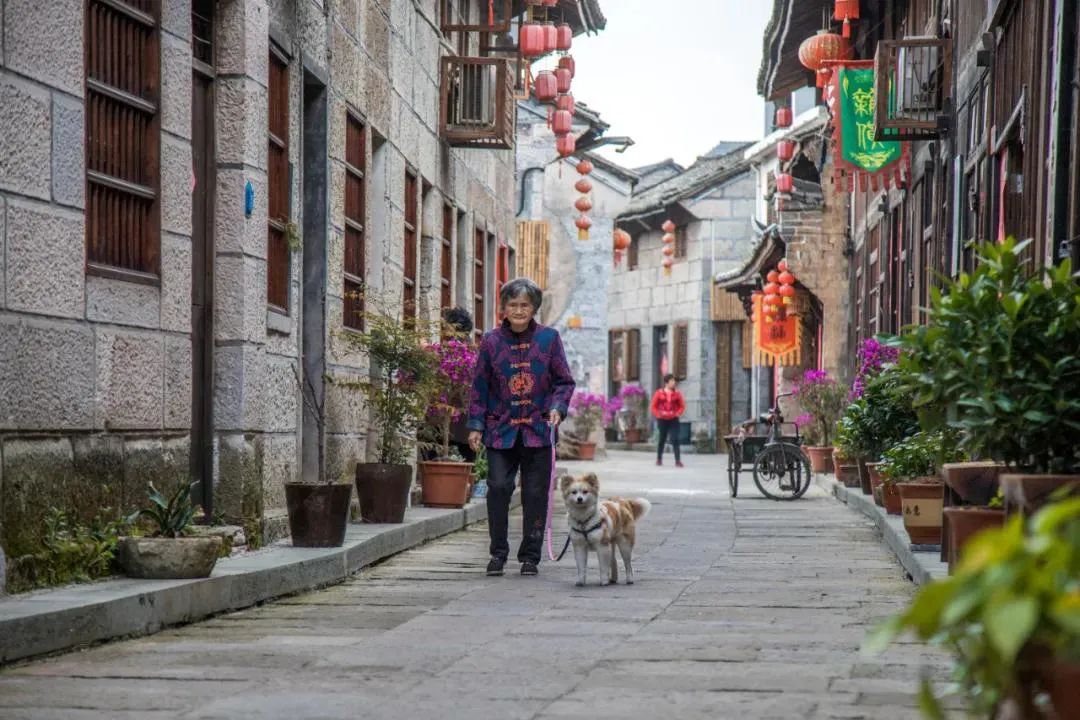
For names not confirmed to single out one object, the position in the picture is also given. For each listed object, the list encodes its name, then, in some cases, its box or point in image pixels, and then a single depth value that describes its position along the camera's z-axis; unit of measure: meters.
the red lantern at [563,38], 20.89
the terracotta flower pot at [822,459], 23.84
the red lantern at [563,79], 23.08
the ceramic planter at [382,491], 12.12
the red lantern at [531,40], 20.08
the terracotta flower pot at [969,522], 7.28
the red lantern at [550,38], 20.56
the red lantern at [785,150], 29.84
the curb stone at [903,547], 9.04
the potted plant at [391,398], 12.17
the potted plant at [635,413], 46.22
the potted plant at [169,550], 7.64
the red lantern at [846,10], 19.33
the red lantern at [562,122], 24.00
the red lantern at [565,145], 25.40
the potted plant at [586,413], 36.31
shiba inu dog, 9.35
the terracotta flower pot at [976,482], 7.79
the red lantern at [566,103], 23.75
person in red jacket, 30.91
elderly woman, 10.20
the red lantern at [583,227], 30.59
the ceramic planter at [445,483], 14.61
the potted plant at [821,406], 22.83
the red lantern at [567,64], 23.12
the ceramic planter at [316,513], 9.86
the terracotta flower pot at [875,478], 14.64
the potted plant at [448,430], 13.77
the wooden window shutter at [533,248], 35.56
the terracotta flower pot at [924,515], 10.46
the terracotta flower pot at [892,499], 13.30
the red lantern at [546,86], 22.95
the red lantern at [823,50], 21.70
